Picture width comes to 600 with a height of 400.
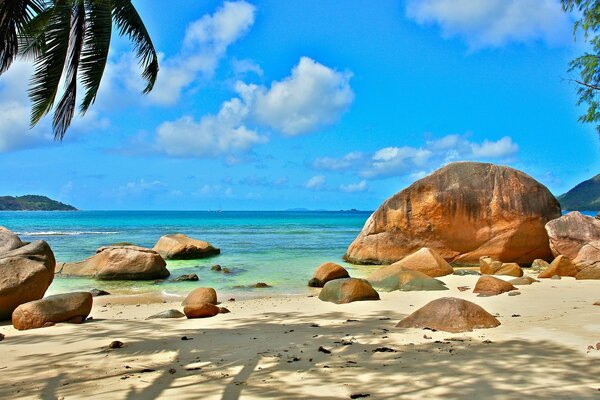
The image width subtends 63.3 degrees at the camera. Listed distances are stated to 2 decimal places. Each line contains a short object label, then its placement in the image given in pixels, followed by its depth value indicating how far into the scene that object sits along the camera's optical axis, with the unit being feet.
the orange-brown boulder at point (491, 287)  31.47
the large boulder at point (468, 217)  53.31
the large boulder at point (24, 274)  26.68
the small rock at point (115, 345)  18.74
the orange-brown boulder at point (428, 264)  43.45
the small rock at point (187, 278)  47.09
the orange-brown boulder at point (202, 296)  29.73
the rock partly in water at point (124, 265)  48.49
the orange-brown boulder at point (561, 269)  40.52
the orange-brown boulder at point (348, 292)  30.45
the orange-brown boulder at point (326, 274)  40.66
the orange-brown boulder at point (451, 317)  19.95
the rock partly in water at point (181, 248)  66.13
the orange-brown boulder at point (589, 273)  38.55
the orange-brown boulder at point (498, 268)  41.50
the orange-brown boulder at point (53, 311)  23.36
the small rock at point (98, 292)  38.78
